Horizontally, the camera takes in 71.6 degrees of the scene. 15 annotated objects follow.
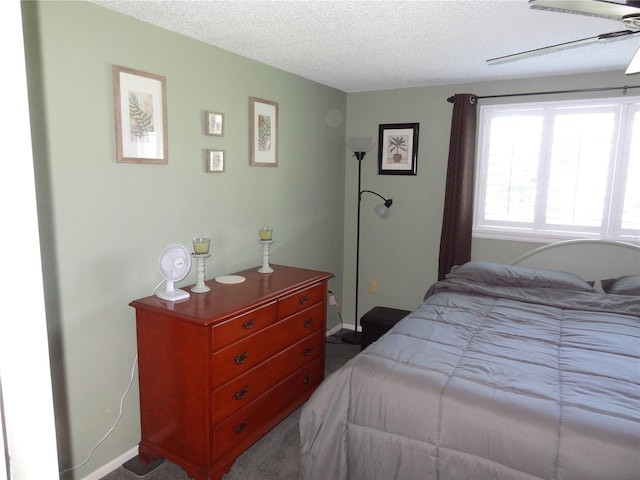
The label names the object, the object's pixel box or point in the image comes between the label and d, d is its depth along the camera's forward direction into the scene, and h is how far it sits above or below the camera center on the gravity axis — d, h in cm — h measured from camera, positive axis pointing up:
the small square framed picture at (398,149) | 414 +35
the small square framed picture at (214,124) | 279 +38
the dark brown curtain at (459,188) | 377 -1
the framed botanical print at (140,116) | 227 +35
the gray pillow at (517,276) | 320 -66
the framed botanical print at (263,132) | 319 +38
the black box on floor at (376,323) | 362 -112
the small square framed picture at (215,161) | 283 +14
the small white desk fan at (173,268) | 234 -45
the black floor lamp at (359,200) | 391 -13
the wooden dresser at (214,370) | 217 -98
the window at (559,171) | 343 +14
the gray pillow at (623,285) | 301 -67
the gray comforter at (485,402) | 161 -85
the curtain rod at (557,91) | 333 +77
